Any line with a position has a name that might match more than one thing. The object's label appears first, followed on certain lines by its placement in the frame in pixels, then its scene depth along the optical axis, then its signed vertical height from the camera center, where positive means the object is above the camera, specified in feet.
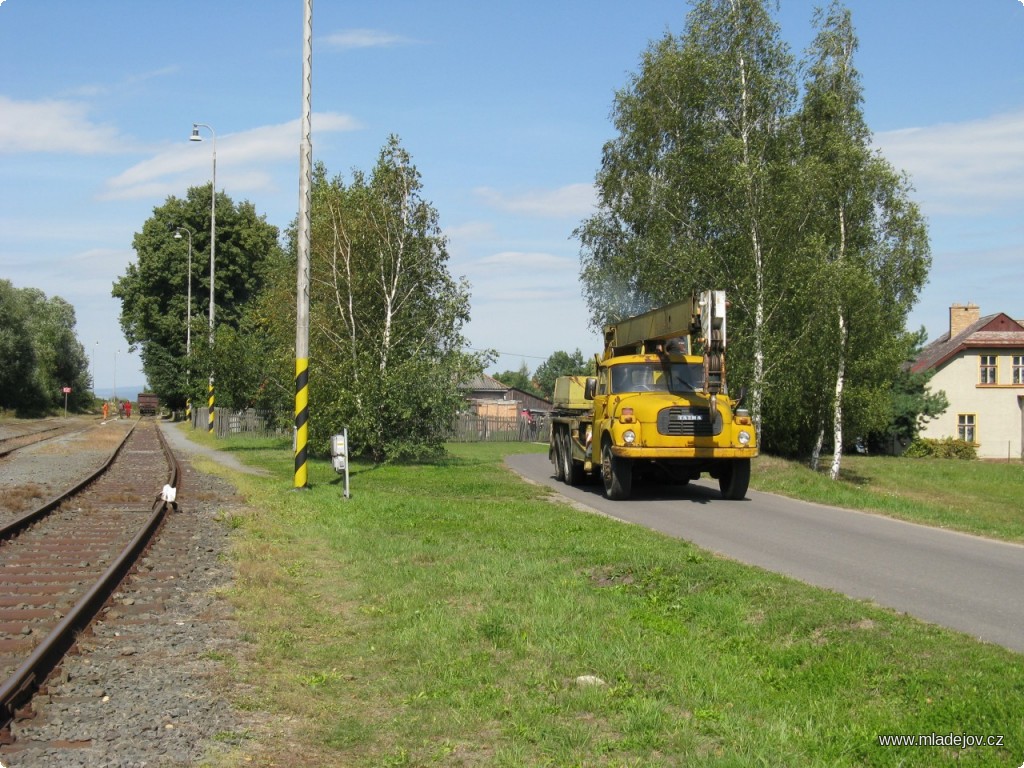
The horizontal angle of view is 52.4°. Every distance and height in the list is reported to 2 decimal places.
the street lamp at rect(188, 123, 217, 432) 148.46 +35.19
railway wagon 327.47 +1.70
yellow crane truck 57.31 +0.17
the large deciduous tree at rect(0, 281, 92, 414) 257.34 +15.62
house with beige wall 185.47 +5.34
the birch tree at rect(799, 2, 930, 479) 104.58 +19.87
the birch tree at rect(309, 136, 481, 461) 89.10 +8.20
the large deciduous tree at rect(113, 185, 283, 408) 233.14 +31.44
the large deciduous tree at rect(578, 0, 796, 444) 97.71 +23.66
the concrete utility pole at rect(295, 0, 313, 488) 64.08 +8.13
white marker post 62.13 -2.37
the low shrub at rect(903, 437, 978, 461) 174.60 -5.68
